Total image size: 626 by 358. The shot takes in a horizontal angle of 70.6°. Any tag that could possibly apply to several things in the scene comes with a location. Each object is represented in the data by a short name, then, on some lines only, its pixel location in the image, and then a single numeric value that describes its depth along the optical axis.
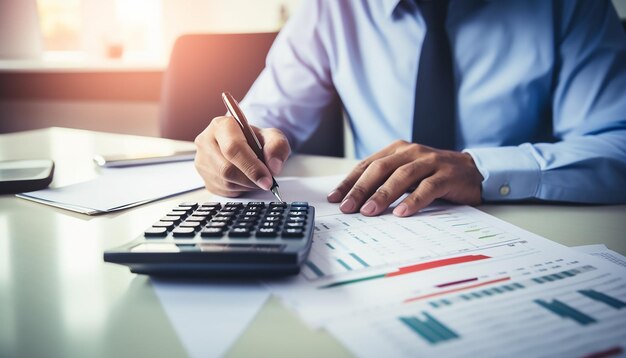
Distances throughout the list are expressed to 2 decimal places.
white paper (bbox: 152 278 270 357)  0.26
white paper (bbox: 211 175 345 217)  0.54
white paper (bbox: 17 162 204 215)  0.56
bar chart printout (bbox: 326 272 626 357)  0.24
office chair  1.24
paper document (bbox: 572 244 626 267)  0.37
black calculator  0.32
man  0.57
